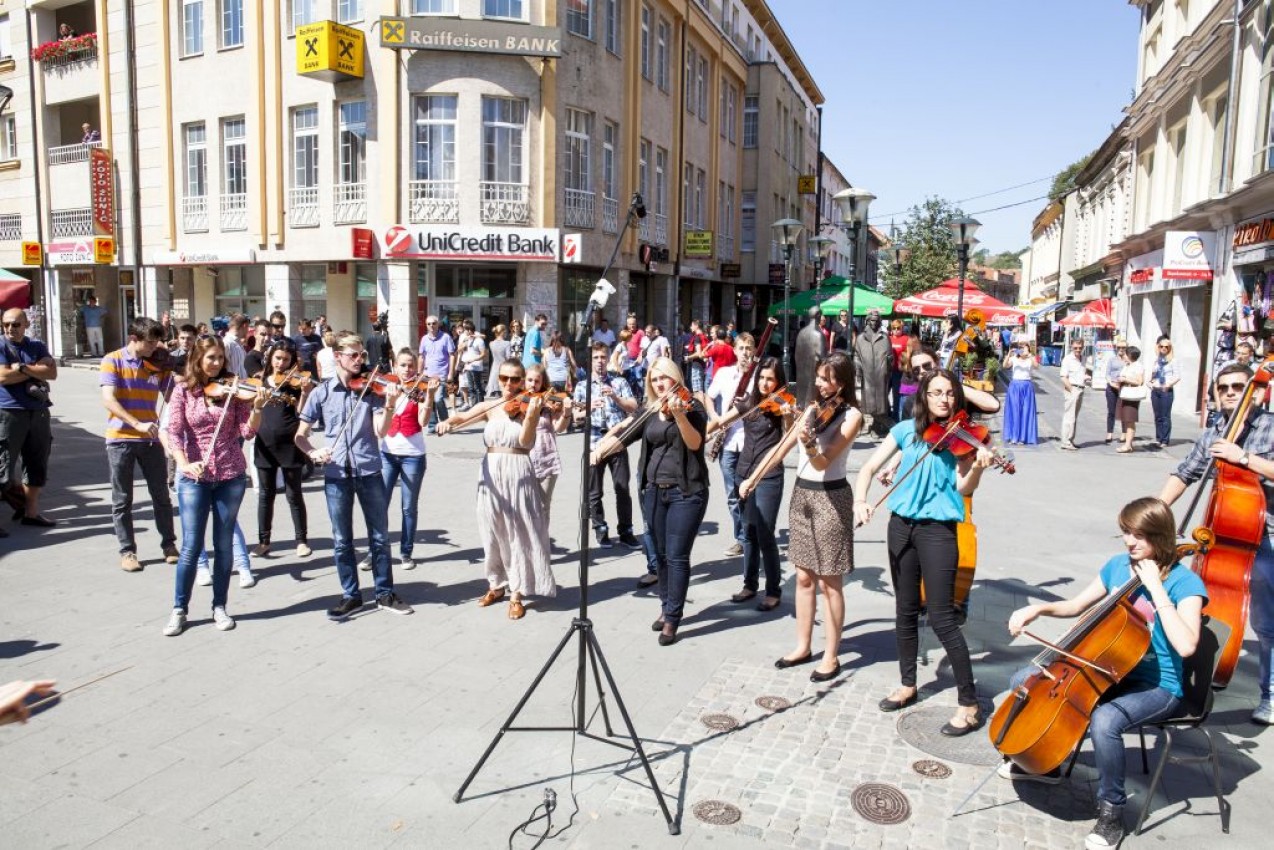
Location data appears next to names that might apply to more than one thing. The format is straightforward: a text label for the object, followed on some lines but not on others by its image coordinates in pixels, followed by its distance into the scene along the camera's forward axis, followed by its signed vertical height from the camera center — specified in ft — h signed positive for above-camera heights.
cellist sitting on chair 11.95 -4.11
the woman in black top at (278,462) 25.29 -3.66
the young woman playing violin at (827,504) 17.11 -3.19
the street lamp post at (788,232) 56.44 +6.55
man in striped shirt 23.35 -2.50
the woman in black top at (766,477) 21.12 -3.26
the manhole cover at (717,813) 12.82 -6.80
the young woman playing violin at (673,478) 19.34 -3.08
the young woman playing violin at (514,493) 20.59 -3.62
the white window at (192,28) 76.07 +25.55
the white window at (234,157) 75.20 +14.55
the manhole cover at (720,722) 15.55 -6.66
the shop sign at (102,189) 80.94 +12.70
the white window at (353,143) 69.72 +14.63
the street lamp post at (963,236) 50.96 +5.80
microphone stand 12.72 -5.30
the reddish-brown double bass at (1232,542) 14.67 -3.29
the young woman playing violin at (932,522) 15.31 -3.15
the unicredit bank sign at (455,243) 67.62 +6.80
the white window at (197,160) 77.51 +14.73
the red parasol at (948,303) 64.14 +2.53
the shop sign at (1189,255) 62.18 +5.97
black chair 12.39 -4.90
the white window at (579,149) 73.20 +15.12
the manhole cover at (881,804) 12.90 -6.77
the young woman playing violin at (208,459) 19.45 -2.78
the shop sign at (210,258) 74.79 +6.24
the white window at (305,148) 72.02 +14.68
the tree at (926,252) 117.80 +11.22
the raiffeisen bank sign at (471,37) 65.26 +21.61
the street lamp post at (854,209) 49.19 +7.02
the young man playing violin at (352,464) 20.30 -2.95
